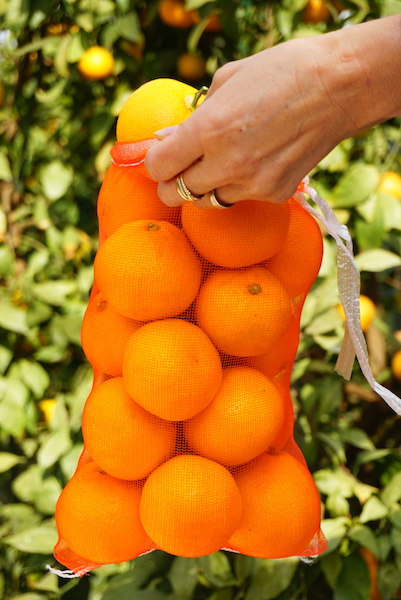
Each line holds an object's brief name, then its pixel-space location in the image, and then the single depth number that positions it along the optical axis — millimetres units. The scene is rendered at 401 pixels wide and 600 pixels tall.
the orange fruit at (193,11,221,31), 1188
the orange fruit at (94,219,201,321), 603
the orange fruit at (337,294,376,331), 1228
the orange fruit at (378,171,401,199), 1251
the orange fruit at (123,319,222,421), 591
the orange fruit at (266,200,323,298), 663
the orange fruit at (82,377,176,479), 622
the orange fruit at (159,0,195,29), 1225
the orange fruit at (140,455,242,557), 586
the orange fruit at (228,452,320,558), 629
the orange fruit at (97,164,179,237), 664
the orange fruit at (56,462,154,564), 638
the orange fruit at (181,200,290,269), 599
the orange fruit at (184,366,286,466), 612
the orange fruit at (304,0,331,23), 1237
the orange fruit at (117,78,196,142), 646
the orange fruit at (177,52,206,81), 1278
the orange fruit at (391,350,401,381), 1329
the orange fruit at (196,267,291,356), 609
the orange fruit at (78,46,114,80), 1277
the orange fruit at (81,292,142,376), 657
